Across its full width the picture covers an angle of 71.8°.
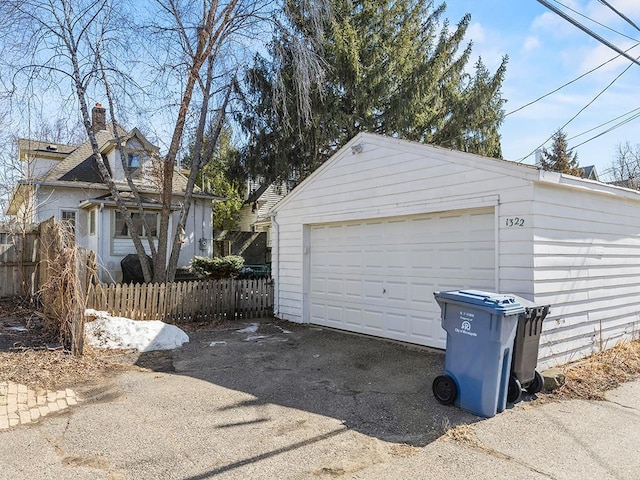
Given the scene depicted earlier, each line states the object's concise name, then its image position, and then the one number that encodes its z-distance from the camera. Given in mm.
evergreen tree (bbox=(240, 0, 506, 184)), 14617
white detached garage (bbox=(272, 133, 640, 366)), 5785
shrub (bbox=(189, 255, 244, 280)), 15260
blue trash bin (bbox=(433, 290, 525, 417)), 4324
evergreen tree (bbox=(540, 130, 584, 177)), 23359
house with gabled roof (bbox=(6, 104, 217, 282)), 15156
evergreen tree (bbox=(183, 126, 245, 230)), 22844
